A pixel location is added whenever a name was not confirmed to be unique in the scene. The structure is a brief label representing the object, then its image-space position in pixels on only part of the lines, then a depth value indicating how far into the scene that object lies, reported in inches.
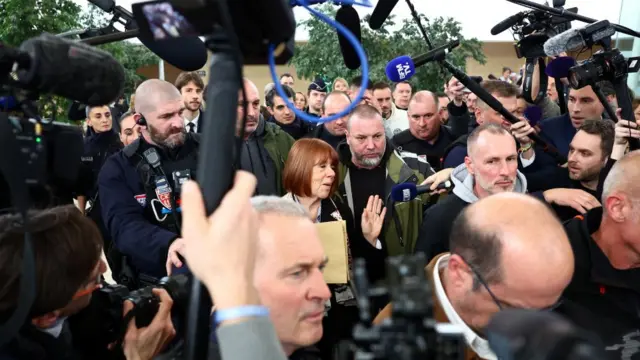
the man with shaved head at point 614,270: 67.8
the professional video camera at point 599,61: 101.0
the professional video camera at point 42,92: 38.0
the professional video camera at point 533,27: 127.2
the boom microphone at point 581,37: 101.7
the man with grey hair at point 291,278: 49.0
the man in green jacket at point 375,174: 112.5
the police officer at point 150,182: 100.3
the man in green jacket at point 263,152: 132.9
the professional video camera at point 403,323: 22.3
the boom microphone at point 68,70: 37.7
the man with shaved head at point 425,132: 166.9
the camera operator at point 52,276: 49.6
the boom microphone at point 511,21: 127.3
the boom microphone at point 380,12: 55.9
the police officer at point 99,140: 175.3
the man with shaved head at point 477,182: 94.3
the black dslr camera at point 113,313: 56.1
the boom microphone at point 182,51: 43.5
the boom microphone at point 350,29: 44.1
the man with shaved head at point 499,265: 51.8
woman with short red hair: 103.8
